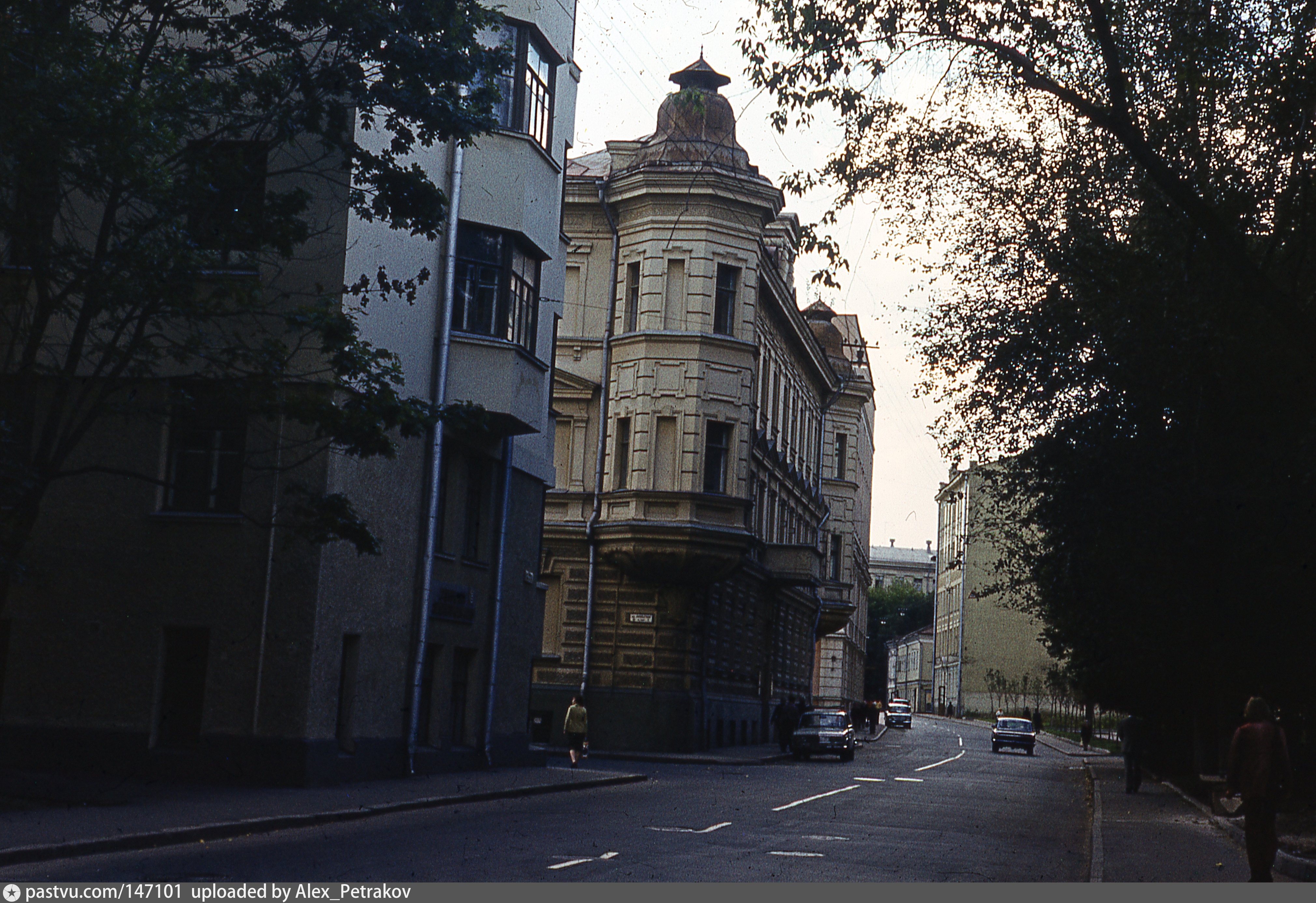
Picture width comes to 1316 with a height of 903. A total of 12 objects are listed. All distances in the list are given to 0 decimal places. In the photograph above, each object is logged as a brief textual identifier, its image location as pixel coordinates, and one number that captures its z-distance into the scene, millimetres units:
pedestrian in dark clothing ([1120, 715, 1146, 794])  30016
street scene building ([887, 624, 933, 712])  146625
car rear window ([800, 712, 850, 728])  42000
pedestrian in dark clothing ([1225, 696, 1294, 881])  12922
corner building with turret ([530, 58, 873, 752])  38031
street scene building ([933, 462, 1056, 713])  110125
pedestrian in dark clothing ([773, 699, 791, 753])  45388
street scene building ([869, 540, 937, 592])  178500
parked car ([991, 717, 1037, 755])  56656
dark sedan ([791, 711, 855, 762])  41156
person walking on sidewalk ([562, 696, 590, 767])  28922
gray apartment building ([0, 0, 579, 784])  19562
